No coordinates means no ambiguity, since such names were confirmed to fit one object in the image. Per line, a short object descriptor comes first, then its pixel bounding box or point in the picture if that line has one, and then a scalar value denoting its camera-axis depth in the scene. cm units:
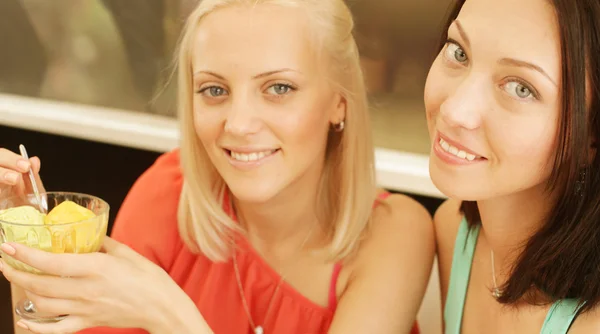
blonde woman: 138
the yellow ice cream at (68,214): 132
